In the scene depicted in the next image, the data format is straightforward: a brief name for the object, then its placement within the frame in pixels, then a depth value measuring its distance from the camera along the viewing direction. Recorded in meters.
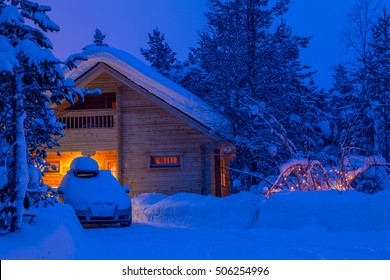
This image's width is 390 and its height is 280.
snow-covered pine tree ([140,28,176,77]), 46.46
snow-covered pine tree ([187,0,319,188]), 21.80
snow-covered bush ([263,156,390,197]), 12.95
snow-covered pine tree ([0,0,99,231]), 7.30
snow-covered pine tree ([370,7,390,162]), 22.44
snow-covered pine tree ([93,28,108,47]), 53.46
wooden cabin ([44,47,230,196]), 22.78
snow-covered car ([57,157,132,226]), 13.99
